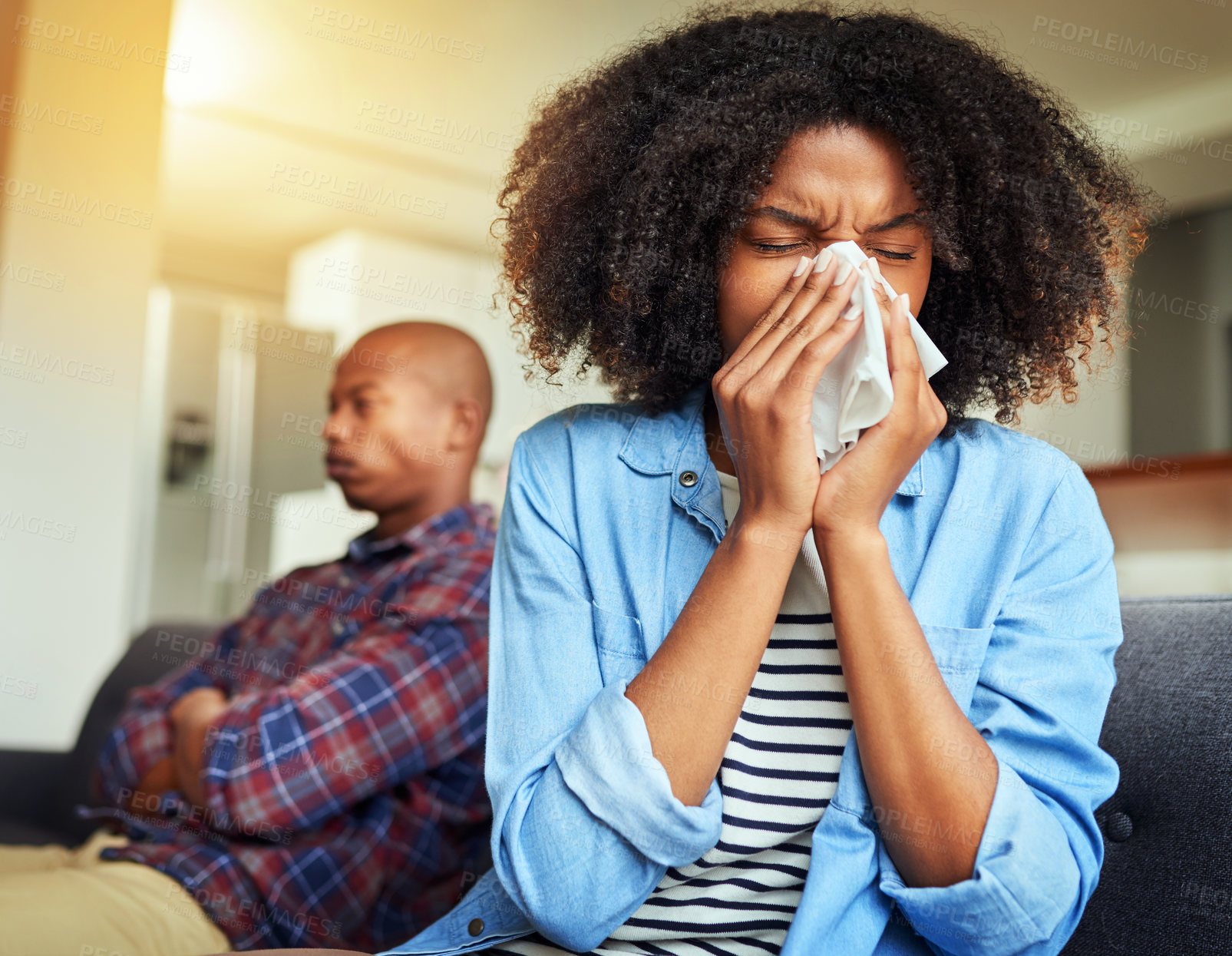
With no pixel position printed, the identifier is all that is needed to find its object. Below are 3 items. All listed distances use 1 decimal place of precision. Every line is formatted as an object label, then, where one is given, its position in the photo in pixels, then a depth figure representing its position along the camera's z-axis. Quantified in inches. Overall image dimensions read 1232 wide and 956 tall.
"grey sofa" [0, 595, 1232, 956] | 38.1
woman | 32.9
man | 56.7
